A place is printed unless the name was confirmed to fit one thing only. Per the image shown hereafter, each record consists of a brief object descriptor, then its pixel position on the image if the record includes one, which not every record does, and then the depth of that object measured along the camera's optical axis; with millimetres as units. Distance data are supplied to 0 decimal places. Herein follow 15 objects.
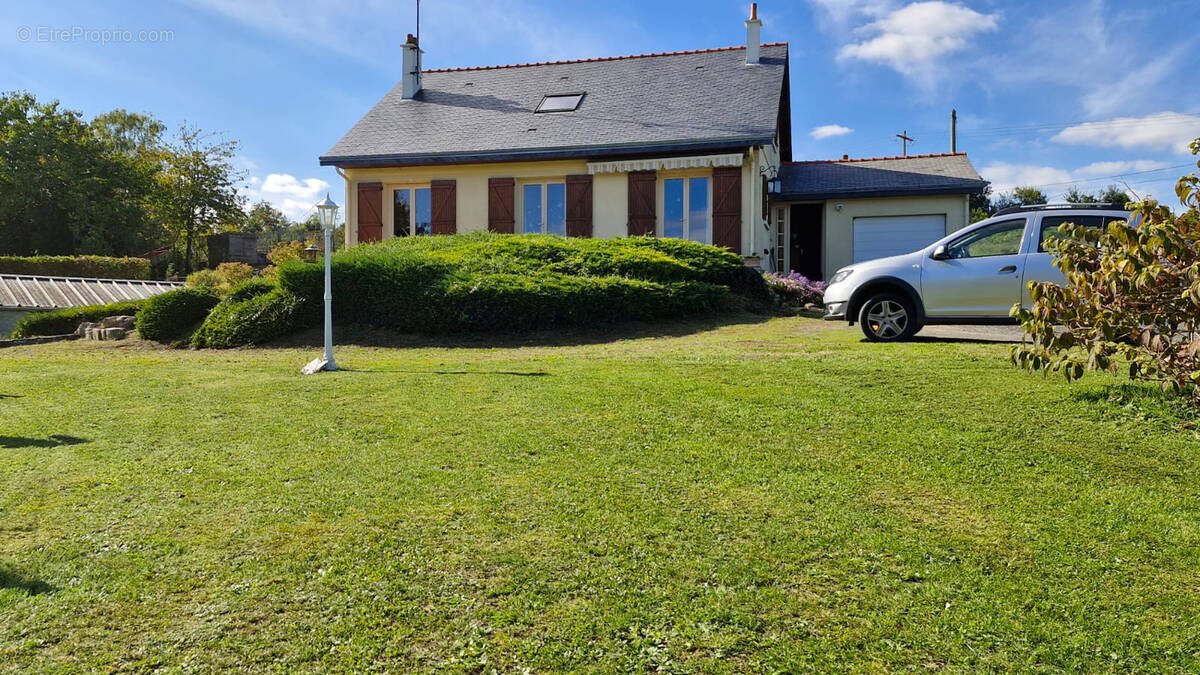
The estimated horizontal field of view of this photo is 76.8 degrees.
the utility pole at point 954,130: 37044
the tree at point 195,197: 36781
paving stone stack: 12832
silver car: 8094
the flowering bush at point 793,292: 14234
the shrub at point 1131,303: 4594
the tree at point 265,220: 44094
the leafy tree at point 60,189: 33219
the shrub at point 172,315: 12016
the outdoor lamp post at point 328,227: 8227
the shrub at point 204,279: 22339
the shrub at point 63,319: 14484
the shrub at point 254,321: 11023
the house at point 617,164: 16750
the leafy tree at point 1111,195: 43562
